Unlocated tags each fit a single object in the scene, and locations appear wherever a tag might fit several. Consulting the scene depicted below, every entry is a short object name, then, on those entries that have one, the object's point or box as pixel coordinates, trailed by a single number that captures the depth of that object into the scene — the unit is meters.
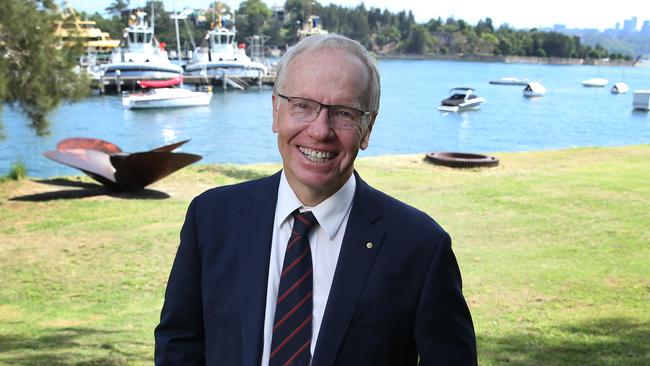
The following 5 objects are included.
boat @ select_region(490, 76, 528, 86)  110.29
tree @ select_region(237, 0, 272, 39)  134.88
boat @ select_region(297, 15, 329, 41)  100.49
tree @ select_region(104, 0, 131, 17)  104.54
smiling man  2.06
